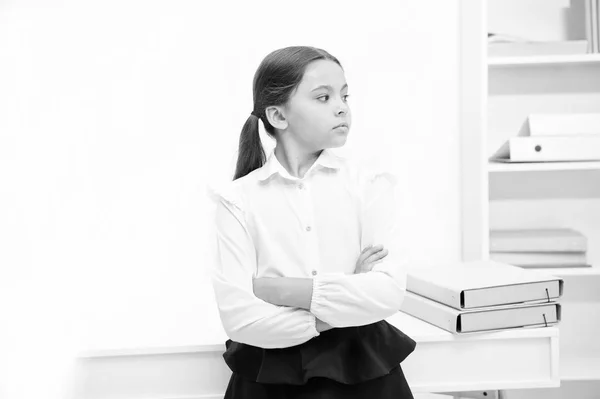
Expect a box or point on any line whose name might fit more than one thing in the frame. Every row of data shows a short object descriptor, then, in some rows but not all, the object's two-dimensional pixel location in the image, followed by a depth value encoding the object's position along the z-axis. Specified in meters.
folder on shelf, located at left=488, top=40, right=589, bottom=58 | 2.13
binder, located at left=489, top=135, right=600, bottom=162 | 2.06
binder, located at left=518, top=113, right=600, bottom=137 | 2.08
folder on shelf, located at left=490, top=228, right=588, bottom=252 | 2.15
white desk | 1.52
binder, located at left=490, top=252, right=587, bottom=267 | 2.15
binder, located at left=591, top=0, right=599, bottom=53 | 2.10
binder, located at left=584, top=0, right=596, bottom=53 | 2.11
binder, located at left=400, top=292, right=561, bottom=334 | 1.55
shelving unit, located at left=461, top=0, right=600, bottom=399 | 2.37
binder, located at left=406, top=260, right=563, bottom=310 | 1.56
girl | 1.30
